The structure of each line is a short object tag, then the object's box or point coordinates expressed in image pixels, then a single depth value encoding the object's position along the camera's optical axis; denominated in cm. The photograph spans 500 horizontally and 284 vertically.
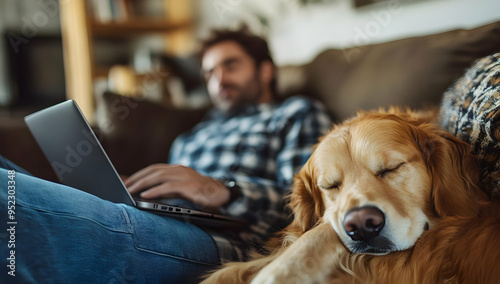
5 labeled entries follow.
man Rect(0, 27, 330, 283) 77
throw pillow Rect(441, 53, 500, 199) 79
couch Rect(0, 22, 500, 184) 123
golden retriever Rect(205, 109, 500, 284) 72
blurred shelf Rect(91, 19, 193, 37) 340
